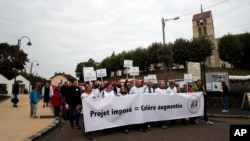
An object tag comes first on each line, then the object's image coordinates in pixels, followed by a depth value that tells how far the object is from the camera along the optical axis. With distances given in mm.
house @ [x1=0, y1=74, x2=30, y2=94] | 45207
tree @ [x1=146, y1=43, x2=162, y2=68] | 45615
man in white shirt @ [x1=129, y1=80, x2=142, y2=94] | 7323
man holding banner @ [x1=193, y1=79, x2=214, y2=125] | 7934
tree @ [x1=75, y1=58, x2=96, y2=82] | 87829
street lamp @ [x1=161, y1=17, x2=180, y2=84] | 15135
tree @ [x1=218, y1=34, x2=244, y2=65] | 45793
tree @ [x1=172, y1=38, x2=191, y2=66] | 41733
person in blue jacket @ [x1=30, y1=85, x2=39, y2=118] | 9205
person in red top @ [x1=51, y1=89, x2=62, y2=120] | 8566
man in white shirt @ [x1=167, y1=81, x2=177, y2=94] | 7785
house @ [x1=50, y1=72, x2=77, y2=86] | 72443
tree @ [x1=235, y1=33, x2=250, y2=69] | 48192
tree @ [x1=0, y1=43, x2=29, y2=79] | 50634
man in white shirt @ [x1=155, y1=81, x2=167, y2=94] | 7459
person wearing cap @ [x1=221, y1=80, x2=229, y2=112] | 10585
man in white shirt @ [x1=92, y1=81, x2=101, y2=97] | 7201
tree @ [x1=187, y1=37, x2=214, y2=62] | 41018
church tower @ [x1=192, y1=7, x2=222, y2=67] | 69023
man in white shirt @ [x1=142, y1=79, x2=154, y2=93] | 7412
